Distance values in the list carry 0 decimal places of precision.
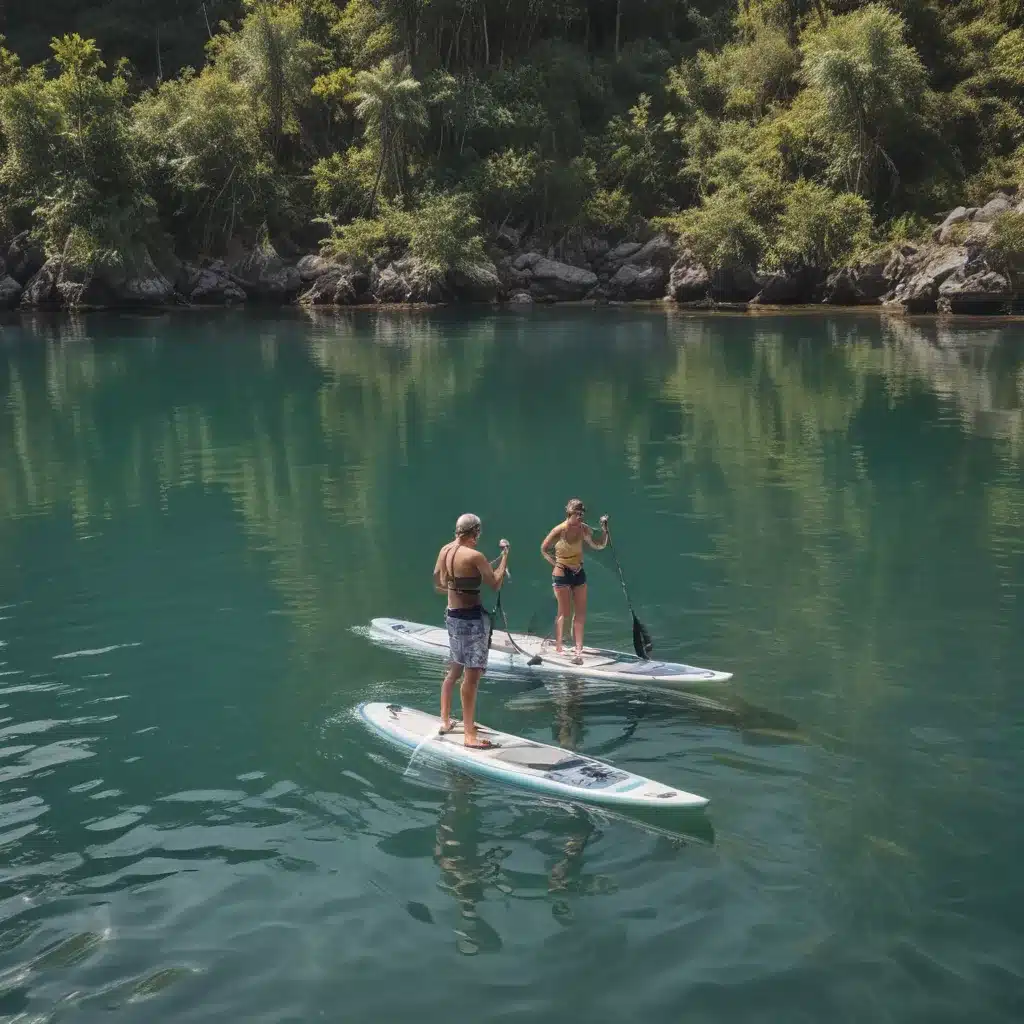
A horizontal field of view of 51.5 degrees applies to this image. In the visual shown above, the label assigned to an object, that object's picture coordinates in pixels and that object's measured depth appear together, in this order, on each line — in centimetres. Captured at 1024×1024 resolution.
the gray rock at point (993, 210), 5359
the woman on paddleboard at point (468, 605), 995
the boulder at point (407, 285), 6569
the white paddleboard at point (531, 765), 900
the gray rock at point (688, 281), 6406
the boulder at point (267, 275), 6894
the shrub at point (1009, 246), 5138
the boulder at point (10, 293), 6569
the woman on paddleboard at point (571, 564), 1248
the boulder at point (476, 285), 6500
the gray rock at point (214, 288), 6862
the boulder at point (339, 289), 6769
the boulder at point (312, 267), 6844
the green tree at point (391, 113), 6462
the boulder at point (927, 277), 5412
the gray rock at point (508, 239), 6956
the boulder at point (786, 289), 6100
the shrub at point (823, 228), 5828
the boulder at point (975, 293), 5291
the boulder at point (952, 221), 5531
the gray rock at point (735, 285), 6259
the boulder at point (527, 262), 6844
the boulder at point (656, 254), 6644
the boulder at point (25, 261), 6659
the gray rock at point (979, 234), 5270
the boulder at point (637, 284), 6706
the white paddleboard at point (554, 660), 1151
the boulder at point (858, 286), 5838
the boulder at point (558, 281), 6769
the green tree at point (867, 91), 5738
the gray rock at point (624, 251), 6825
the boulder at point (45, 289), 6425
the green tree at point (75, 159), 6191
